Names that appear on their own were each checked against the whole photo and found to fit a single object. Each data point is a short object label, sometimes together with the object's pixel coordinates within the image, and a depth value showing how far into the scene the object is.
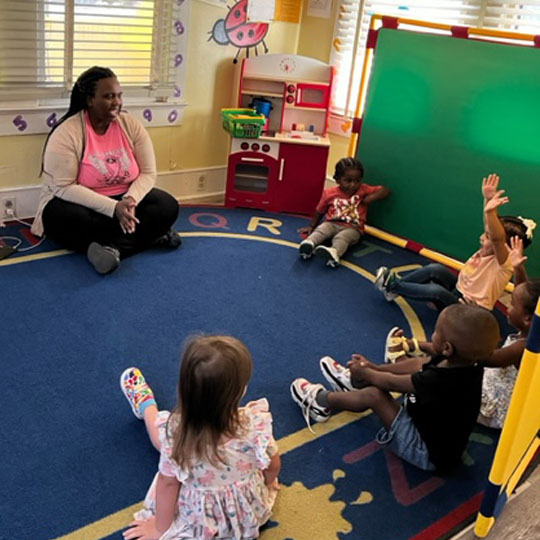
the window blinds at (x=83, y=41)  3.00
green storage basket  3.67
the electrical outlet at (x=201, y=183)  4.04
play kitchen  3.78
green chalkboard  3.08
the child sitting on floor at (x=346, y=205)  3.42
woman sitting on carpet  2.92
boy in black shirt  1.72
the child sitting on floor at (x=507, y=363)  2.03
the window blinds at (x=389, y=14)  3.45
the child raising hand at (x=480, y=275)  2.52
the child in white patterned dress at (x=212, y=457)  1.33
